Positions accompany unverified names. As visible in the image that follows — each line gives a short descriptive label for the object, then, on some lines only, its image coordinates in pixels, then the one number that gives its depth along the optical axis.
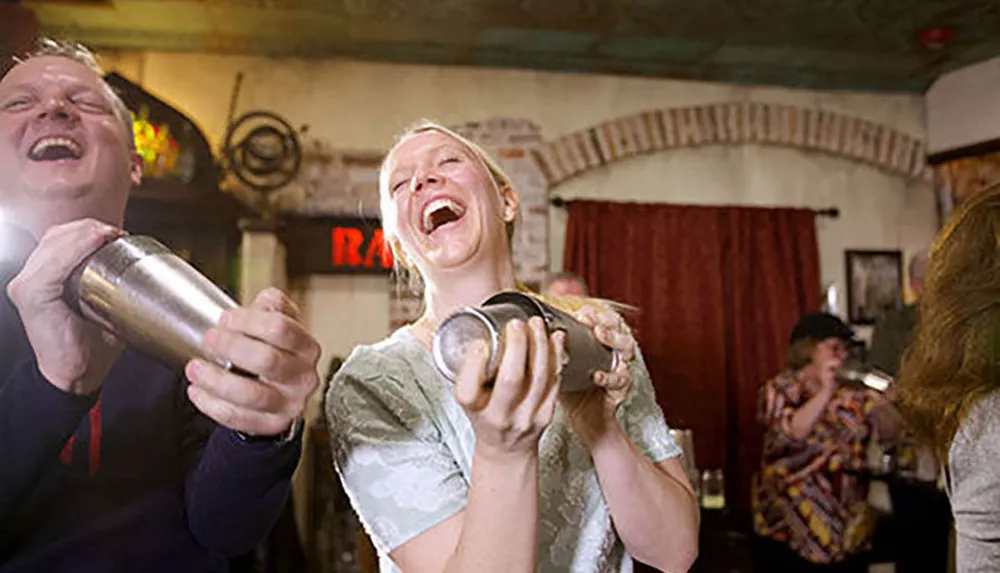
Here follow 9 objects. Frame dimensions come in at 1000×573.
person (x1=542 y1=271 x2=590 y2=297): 3.11
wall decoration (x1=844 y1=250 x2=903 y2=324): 3.98
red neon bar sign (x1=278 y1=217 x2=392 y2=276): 3.48
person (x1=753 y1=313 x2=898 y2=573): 2.43
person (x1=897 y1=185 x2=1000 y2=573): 1.08
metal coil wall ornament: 3.34
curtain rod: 3.97
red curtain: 3.69
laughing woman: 0.61
